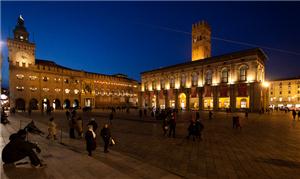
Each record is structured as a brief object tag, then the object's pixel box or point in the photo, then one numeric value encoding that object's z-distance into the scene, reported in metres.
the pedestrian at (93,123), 10.52
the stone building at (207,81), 45.44
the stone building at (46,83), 54.97
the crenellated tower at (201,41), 72.56
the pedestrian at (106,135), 8.41
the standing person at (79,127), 12.21
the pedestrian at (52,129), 11.33
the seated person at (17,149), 5.59
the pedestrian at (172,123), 12.70
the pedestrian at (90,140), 7.67
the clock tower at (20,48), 56.28
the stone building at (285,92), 79.50
